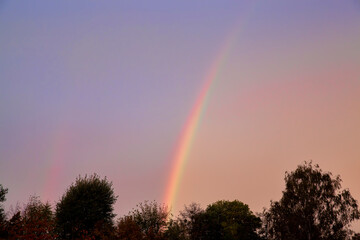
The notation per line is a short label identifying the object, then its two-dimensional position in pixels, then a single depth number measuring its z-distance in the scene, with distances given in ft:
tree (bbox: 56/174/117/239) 166.71
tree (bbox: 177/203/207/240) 263.27
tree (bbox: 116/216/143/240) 133.05
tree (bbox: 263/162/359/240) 184.24
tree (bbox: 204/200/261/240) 290.76
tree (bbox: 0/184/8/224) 228.22
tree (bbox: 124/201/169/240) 194.49
